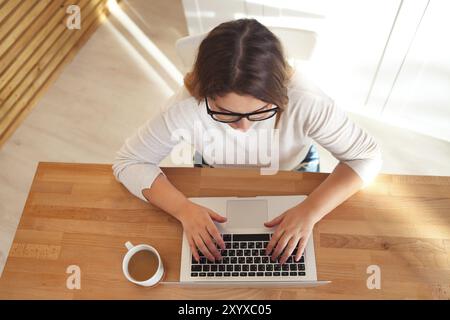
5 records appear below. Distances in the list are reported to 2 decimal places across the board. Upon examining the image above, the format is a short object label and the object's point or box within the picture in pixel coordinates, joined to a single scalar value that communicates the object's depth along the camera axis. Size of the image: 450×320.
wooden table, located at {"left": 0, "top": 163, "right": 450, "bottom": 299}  0.90
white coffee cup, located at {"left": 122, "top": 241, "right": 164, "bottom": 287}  0.88
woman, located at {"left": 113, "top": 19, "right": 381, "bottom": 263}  0.82
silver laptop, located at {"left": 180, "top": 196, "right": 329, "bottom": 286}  0.89
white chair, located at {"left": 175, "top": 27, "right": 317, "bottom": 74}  1.05
